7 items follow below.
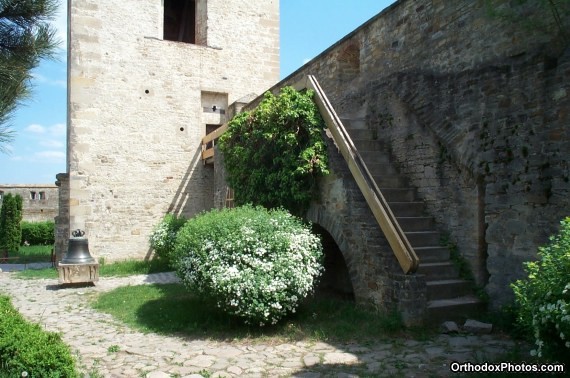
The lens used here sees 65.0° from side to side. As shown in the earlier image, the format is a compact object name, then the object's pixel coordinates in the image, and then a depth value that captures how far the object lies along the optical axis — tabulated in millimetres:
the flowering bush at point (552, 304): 3045
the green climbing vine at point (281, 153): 6898
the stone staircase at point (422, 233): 5520
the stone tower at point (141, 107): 12492
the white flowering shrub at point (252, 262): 5363
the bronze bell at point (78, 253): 9539
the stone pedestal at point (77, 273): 9273
